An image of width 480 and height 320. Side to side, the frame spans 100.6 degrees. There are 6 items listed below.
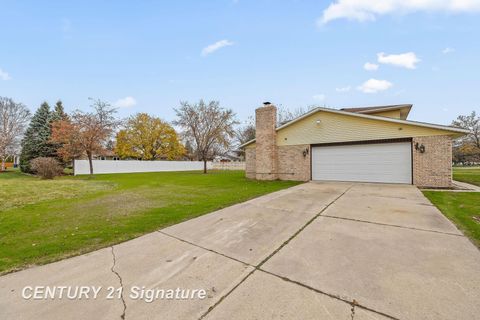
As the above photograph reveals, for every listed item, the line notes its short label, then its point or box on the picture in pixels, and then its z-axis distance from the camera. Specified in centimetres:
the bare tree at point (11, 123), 2228
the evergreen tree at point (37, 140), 1823
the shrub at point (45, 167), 1378
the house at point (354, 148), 886
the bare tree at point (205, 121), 2119
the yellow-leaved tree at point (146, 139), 2833
